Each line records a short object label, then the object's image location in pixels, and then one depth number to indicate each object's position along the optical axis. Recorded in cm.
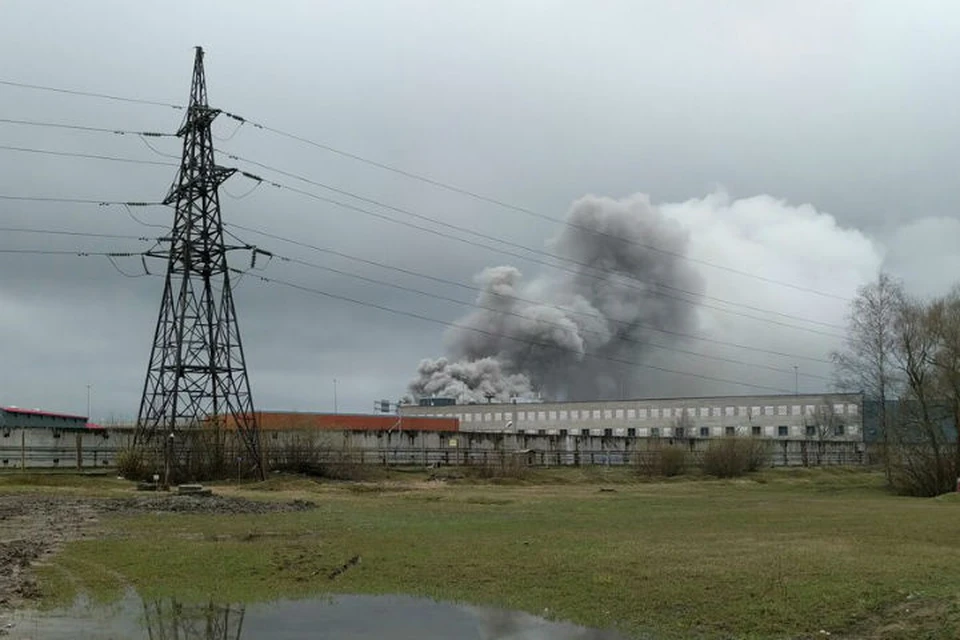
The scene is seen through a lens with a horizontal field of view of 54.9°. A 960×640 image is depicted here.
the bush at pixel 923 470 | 5653
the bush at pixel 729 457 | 7694
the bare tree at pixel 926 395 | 5725
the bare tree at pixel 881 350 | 6262
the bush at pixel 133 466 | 5334
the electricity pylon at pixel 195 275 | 5309
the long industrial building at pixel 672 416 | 13838
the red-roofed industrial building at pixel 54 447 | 6109
